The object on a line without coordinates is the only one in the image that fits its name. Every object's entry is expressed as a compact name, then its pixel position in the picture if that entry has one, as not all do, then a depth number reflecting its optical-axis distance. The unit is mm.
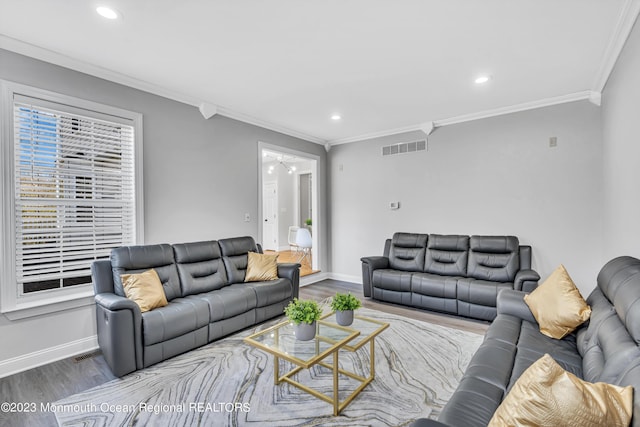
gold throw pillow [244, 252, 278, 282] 3822
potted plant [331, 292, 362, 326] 2465
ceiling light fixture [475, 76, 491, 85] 3262
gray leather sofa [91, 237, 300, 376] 2500
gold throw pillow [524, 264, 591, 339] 2096
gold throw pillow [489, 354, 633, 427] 955
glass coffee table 2023
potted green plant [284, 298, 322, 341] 2191
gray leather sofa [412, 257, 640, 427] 1324
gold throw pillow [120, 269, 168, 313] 2752
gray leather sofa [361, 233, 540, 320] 3717
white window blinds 2666
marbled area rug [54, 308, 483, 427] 1989
